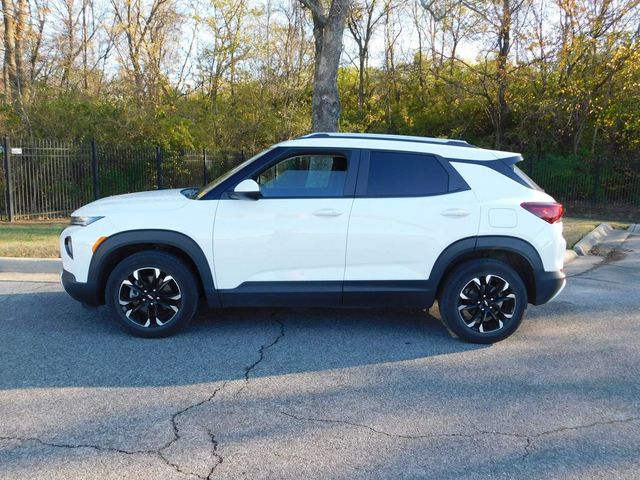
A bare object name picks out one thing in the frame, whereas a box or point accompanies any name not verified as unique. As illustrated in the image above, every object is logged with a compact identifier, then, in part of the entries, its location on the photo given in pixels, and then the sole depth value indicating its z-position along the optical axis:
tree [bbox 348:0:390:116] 27.14
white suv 4.93
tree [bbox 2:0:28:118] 17.42
